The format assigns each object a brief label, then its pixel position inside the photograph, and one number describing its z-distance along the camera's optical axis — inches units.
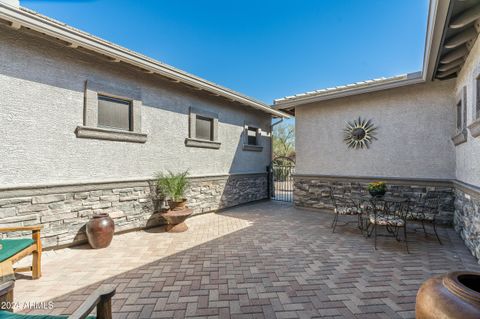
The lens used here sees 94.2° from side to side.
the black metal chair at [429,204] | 212.4
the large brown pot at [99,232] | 159.8
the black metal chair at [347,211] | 197.8
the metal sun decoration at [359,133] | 248.8
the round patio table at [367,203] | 182.7
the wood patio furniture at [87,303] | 53.1
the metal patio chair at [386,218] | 163.3
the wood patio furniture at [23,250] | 102.6
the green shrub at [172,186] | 210.4
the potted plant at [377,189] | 195.5
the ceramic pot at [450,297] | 55.9
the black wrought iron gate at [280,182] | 379.9
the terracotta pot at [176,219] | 200.8
